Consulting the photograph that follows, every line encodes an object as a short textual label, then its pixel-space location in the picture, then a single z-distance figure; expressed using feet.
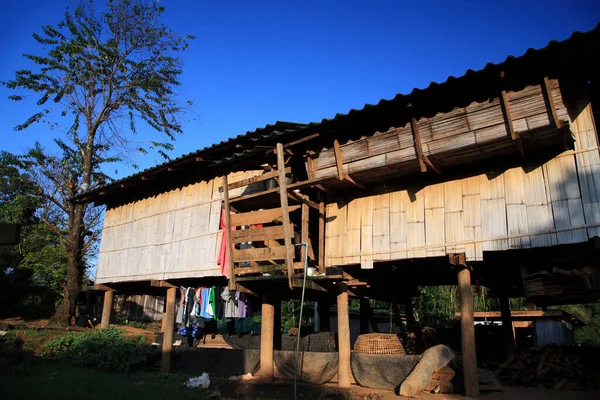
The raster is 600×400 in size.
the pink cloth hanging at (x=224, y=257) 36.98
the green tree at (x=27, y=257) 81.35
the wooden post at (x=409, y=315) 48.45
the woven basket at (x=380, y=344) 32.70
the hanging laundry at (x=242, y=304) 44.65
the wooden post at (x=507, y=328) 38.99
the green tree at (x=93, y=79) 67.51
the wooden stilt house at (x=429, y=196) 24.21
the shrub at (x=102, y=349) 40.65
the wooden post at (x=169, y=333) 43.39
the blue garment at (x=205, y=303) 45.42
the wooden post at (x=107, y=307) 54.47
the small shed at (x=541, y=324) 53.06
